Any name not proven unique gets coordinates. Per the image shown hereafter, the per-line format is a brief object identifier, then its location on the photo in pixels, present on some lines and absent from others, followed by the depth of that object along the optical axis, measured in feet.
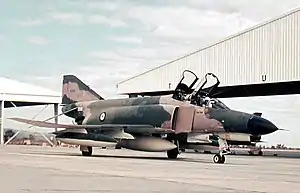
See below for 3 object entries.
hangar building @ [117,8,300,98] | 107.65
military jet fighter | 73.00
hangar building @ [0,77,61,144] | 177.58
